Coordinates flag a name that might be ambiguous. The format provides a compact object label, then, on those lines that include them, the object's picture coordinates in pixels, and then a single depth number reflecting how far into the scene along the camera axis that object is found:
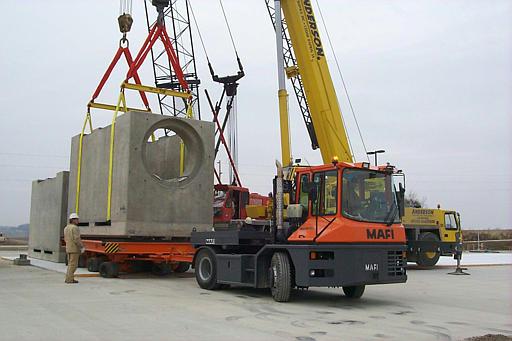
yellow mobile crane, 14.74
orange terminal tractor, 9.57
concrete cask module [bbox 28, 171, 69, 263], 19.52
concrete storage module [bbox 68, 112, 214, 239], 14.26
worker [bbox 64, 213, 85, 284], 12.79
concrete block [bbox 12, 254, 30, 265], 18.97
